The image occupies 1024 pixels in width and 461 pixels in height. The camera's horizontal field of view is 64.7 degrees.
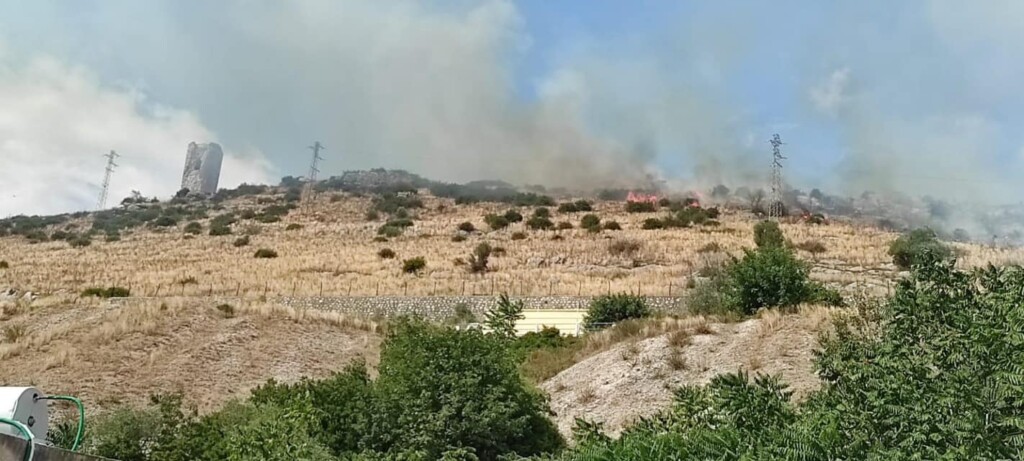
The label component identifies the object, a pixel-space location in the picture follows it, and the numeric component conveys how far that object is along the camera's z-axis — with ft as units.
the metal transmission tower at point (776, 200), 260.91
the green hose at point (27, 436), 17.70
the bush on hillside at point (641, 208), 263.08
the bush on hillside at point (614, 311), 97.35
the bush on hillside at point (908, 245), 126.12
